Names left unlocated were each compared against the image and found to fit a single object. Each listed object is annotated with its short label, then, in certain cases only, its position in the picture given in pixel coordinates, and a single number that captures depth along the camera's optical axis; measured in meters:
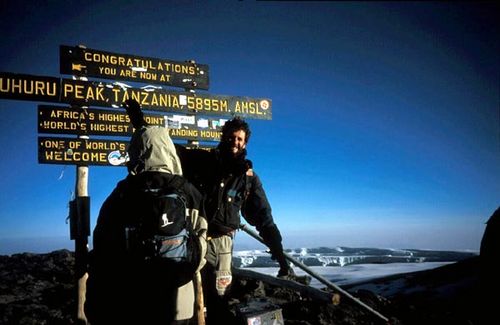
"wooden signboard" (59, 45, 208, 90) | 4.87
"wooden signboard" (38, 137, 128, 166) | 4.58
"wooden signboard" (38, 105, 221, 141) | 4.63
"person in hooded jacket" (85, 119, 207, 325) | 1.81
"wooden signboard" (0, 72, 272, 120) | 4.47
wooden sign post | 4.41
